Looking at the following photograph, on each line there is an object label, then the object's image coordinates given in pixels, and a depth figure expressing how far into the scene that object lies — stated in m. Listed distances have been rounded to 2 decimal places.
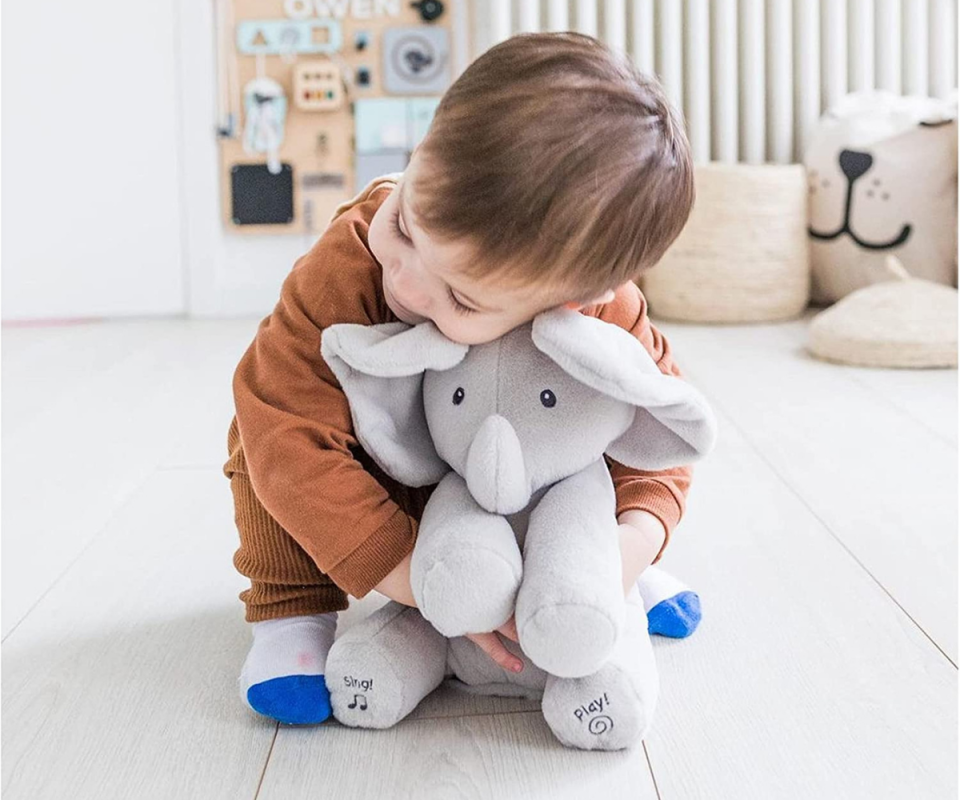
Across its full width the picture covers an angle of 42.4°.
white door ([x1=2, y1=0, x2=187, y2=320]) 2.67
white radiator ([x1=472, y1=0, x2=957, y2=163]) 2.71
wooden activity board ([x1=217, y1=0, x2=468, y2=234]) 2.72
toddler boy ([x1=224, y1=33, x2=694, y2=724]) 0.69
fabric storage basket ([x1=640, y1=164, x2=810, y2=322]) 2.49
